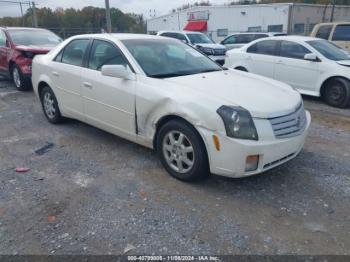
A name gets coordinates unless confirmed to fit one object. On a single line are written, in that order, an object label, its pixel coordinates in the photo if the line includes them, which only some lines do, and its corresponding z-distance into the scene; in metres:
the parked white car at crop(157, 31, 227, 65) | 13.63
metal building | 27.97
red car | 8.00
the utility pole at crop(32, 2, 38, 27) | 24.21
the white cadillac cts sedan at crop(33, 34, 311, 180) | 3.15
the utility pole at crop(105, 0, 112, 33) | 18.31
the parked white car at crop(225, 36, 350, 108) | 6.97
